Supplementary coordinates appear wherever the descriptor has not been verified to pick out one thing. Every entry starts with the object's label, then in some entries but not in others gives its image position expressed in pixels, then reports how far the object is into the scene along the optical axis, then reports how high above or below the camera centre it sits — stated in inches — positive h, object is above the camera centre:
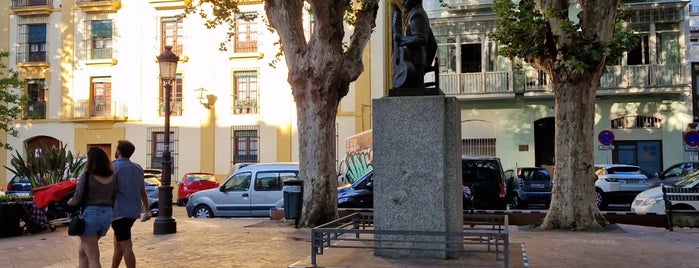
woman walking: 242.7 -18.2
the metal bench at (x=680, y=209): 502.0 -46.7
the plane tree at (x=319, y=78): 498.3 +60.8
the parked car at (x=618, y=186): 754.8 -41.5
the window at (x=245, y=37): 1150.3 +214.4
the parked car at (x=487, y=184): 605.0 -30.5
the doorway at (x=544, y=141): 1051.9 +18.1
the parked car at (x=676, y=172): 823.1 -27.9
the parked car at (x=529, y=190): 765.3 -45.7
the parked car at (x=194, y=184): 885.5 -41.9
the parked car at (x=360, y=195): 605.6 -40.4
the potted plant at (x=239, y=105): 1144.8 +88.6
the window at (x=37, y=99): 1218.0 +108.2
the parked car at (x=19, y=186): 866.1 -43.4
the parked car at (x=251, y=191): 654.5 -38.9
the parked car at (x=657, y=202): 550.3 -45.6
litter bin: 489.4 -33.8
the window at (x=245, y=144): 1140.5 +17.8
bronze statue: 286.4 +48.2
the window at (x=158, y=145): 1162.6 +17.1
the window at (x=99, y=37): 1191.6 +224.5
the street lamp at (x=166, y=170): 478.3 -12.2
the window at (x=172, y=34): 1169.4 +224.8
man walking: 257.9 -19.6
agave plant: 537.0 -10.1
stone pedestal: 271.3 -7.5
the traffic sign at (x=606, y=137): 828.0 +19.0
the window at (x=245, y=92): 1144.8 +113.3
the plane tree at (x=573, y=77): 474.0 +57.7
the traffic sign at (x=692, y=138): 698.2 +14.3
